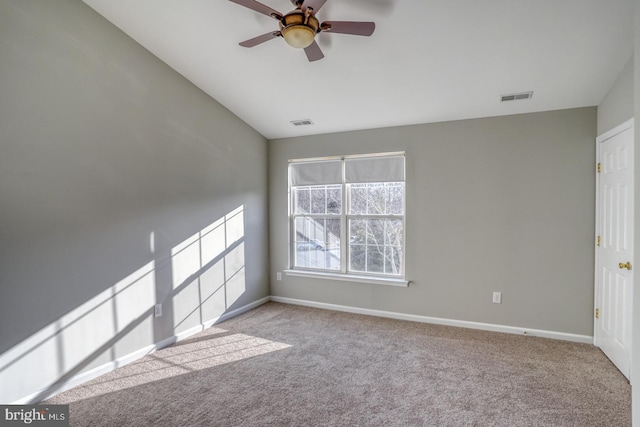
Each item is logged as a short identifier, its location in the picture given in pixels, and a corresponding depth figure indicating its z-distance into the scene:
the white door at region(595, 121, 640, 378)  2.65
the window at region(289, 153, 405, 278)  4.14
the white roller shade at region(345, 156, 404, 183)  4.05
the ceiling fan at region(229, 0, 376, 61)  1.92
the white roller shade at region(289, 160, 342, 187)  4.43
